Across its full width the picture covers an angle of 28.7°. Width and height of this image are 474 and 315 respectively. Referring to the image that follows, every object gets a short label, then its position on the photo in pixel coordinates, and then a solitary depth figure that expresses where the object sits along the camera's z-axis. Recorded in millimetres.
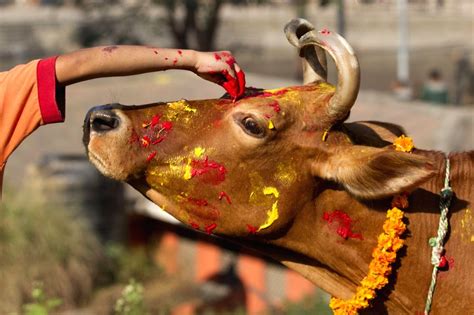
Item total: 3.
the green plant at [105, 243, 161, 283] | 13117
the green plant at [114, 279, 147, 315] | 5930
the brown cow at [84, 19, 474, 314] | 4332
